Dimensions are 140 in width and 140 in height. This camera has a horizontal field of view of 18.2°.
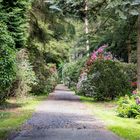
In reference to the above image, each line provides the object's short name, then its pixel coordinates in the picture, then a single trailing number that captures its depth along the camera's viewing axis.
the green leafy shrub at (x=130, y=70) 31.57
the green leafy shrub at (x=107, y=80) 29.55
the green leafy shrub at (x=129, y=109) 18.30
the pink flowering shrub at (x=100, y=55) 30.84
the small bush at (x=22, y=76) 25.59
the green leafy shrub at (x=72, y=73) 54.59
